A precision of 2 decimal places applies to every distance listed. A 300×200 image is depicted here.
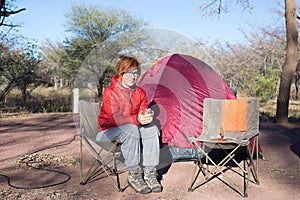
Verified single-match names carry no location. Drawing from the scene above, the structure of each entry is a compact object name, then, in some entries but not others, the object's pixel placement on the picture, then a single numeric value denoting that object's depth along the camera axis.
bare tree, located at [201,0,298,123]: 7.00
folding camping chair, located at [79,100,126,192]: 2.93
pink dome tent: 3.65
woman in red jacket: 2.82
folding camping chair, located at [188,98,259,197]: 2.99
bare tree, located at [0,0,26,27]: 7.91
